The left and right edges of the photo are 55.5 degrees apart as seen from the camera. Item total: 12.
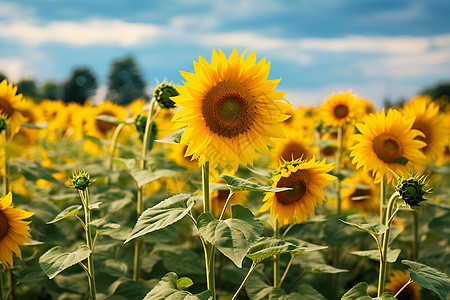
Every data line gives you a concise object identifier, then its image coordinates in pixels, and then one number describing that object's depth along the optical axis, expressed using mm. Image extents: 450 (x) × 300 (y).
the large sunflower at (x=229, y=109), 1744
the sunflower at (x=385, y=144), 2330
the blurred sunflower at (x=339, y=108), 3404
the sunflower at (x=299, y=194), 2088
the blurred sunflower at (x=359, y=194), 3617
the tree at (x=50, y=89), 53300
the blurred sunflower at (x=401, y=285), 2779
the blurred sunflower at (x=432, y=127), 2898
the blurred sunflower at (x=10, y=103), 2877
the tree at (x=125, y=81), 58438
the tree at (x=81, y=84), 53625
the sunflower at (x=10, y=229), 2039
